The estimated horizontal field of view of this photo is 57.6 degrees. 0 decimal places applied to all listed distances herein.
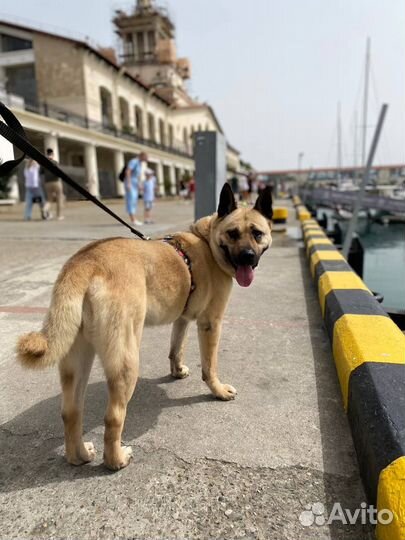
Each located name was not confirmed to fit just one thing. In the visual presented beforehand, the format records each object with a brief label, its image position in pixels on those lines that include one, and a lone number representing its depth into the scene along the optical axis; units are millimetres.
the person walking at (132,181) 10703
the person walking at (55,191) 13292
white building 27859
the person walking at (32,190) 12358
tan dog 1758
